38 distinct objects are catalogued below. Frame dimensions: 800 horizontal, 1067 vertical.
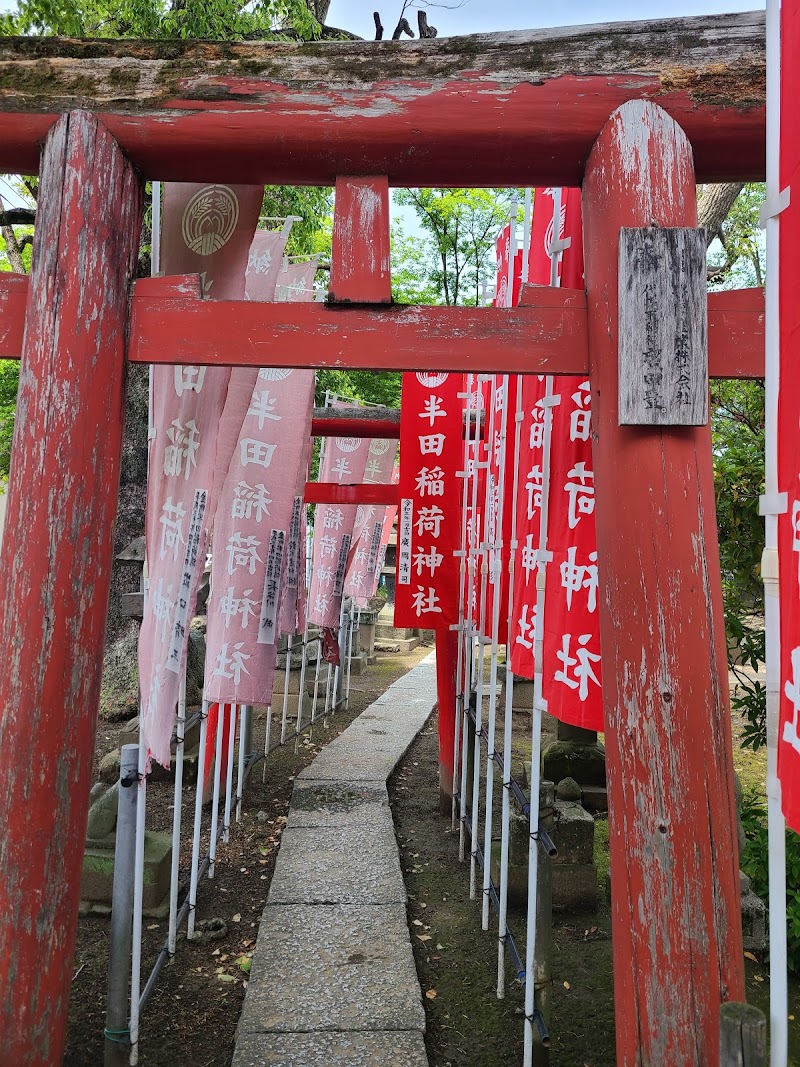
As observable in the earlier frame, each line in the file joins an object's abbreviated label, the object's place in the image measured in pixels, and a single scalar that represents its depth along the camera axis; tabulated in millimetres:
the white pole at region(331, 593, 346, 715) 11325
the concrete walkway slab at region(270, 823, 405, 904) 5172
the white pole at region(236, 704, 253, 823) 6477
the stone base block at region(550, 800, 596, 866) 4895
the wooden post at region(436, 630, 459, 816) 6992
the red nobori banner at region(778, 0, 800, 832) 1763
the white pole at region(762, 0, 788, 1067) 1706
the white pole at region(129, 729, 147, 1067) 3324
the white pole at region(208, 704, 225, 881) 5176
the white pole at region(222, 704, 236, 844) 5402
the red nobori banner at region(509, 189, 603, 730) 3084
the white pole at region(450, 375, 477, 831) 6195
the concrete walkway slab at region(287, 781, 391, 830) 6695
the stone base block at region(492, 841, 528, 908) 4902
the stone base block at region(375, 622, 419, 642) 20723
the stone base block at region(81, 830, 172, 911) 4754
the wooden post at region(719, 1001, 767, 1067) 1497
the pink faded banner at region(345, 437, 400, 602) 11461
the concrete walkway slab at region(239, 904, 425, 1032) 3746
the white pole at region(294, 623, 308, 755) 9266
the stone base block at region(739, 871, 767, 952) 4484
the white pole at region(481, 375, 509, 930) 4371
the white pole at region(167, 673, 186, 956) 4230
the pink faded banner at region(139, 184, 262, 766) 3422
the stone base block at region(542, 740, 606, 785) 7113
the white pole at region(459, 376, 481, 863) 5688
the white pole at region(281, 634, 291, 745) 8398
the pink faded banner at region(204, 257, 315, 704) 4789
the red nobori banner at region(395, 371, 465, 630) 6344
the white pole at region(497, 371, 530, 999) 3936
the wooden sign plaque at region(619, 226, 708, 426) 2633
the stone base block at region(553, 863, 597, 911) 5008
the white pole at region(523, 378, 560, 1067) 3225
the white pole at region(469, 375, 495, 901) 5031
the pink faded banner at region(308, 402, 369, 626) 9930
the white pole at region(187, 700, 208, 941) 4594
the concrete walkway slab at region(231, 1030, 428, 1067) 3389
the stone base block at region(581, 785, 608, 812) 6977
